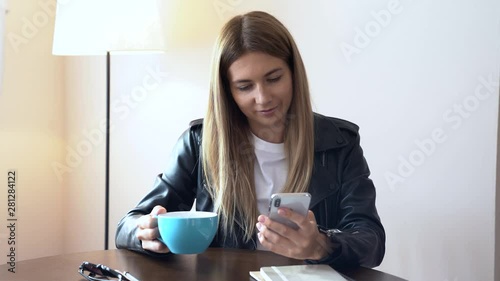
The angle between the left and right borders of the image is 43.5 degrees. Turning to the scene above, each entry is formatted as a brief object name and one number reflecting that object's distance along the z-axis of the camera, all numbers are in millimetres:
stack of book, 966
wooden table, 1014
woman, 1360
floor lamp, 2023
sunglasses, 981
